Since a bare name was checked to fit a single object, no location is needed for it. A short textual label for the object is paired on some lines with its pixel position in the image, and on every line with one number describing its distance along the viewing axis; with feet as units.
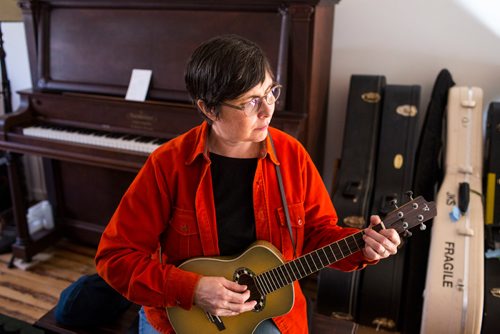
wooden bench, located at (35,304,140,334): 4.68
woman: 3.65
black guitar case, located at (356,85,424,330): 6.22
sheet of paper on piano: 6.95
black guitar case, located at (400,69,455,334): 6.28
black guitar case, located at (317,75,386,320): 6.27
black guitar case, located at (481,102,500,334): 5.74
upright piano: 6.23
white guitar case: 5.31
